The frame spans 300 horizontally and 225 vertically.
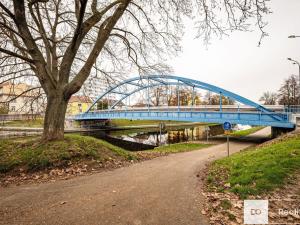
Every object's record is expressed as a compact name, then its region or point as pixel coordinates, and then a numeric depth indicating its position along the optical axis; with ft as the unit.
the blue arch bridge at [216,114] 69.26
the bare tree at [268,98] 225.39
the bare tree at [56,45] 21.21
